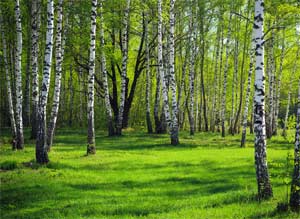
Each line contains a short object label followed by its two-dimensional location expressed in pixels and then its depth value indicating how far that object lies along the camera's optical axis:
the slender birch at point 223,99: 30.70
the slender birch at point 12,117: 19.25
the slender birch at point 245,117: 23.14
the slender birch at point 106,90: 24.48
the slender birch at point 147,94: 30.92
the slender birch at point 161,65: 23.42
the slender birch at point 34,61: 17.36
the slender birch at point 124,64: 28.03
